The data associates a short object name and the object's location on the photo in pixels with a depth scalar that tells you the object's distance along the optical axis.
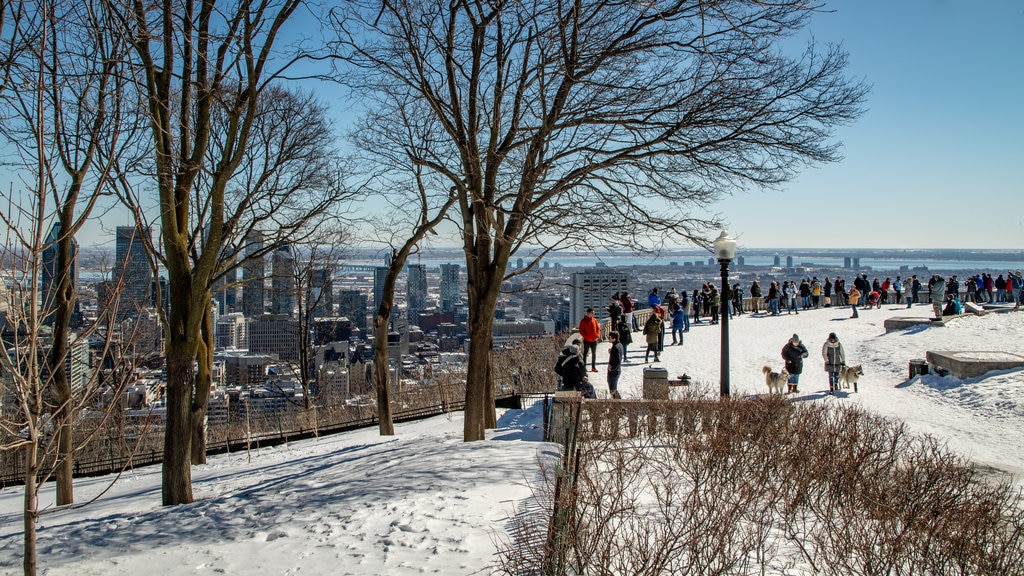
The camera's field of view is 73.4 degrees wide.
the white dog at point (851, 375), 15.50
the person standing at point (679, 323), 23.28
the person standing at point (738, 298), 32.44
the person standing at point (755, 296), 34.59
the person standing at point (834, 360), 15.65
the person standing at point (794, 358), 15.55
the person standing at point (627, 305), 23.09
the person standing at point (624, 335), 18.92
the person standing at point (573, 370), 11.78
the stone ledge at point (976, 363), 15.35
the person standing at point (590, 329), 17.70
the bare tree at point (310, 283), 19.50
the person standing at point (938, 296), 25.16
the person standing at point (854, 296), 30.12
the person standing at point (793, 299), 32.56
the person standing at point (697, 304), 30.17
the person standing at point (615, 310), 20.02
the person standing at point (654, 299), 23.06
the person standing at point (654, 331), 19.66
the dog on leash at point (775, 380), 14.74
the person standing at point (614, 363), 14.30
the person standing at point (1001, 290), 34.66
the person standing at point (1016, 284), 31.52
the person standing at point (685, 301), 29.39
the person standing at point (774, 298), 32.47
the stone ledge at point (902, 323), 24.19
